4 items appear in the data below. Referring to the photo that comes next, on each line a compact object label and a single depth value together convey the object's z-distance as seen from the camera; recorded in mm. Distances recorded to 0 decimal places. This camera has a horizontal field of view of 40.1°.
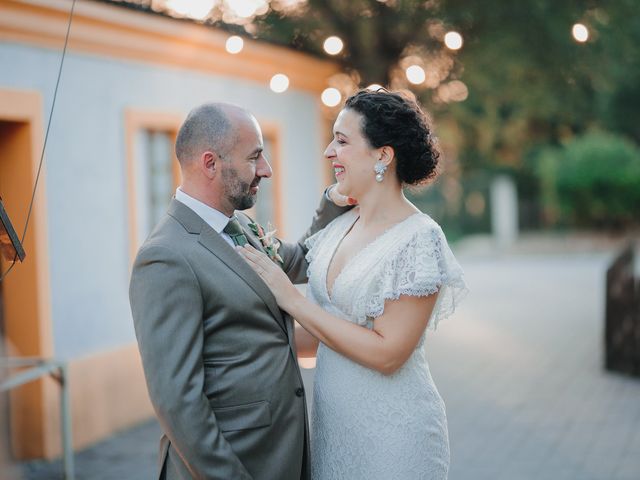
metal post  5625
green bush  27438
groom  2695
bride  3119
